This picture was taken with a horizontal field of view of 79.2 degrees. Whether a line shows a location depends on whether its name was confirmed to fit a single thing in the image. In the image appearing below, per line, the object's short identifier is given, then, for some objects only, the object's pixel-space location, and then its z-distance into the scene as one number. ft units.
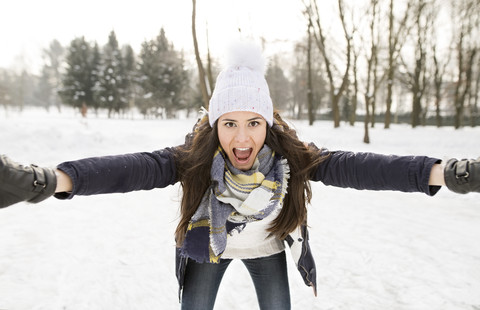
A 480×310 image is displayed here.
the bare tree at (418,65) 70.35
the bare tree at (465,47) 59.57
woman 4.86
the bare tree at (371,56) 47.01
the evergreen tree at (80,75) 111.45
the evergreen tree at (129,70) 120.29
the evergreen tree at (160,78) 116.06
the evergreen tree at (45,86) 173.94
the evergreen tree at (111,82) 112.78
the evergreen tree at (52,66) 173.14
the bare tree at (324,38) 50.29
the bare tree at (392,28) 47.55
